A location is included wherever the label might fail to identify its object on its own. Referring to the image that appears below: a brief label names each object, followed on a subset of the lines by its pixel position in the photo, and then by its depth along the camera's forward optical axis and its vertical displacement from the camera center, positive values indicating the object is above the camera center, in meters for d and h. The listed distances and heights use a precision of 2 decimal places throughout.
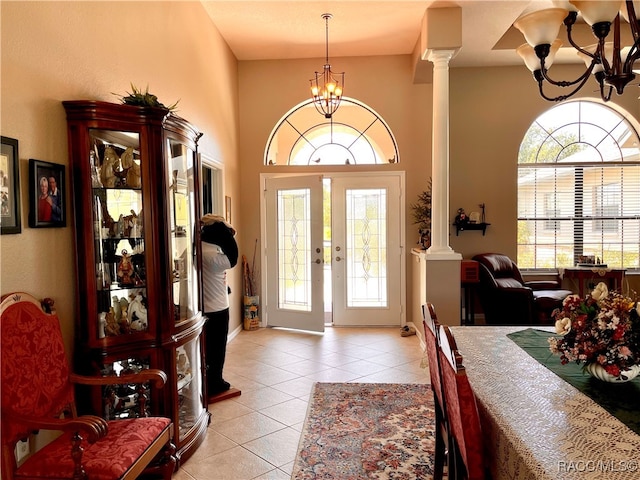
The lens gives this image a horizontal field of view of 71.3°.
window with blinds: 6.34 +0.48
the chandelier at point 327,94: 4.97 +1.52
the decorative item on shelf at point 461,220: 6.08 +0.06
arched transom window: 6.21 +1.38
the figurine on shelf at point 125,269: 2.46 -0.22
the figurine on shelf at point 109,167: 2.39 +0.34
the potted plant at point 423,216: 5.64 +0.12
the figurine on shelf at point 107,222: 2.38 +0.05
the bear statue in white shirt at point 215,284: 3.60 -0.45
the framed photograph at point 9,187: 1.87 +0.19
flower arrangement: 1.70 -0.43
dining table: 1.21 -0.65
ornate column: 4.63 +0.72
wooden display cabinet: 2.29 -0.12
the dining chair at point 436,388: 1.96 -0.78
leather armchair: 5.27 -0.87
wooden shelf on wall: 6.11 -0.02
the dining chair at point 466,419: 1.48 -0.65
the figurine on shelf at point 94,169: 2.33 +0.32
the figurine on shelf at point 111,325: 2.38 -0.51
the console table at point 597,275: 5.74 -0.68
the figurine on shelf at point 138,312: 2.49 -0.46
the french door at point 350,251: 6.00 -0.34
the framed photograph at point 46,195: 2.04 +0.17
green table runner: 1.50 -0.64
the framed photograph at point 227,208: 5.30 +0.24
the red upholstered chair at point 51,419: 1.70 -0.74
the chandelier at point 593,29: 2.12 +1.00
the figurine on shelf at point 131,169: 2.46 +0.34
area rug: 2.54 -1.38
